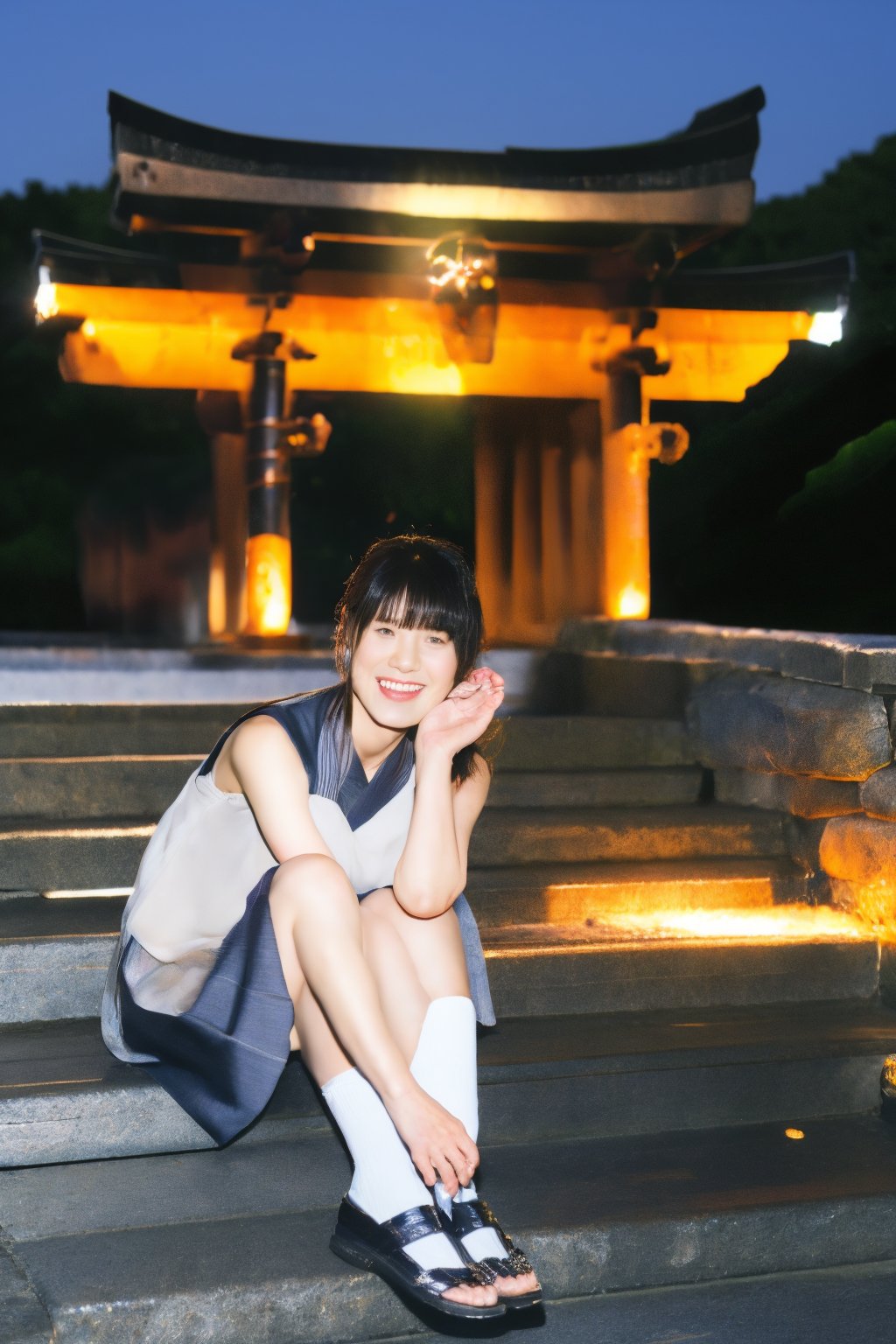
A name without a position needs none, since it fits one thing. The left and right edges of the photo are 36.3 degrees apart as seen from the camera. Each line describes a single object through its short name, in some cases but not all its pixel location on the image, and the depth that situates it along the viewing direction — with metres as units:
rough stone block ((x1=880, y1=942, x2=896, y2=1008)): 3.69
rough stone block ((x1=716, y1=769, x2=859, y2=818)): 4.06
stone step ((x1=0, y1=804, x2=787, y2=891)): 3.84
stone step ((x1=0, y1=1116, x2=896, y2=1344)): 2.21
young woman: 2.28
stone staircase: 2.31
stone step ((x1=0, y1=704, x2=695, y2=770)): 4.92
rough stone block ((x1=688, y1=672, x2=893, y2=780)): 3.89
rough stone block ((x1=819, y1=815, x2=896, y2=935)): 3.73
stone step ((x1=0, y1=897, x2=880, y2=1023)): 3.21
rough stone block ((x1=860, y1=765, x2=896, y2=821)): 3.77
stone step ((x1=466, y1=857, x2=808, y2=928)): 3.88
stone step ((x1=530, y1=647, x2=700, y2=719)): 5.33
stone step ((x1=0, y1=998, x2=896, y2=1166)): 2.69
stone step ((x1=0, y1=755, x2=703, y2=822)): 4.25
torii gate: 7.82
